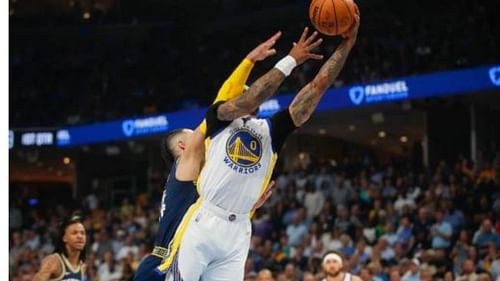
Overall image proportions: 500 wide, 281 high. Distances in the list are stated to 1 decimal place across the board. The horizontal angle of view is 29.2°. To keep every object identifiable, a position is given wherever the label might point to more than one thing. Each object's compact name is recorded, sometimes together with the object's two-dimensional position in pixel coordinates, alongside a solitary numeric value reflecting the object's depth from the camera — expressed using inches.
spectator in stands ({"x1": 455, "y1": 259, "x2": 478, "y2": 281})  475.8
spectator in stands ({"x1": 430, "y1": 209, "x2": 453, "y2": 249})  550.0
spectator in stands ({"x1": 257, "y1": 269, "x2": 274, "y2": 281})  401.4
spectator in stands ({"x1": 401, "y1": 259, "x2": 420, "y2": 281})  496.1
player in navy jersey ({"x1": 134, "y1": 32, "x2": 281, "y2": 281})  215.6
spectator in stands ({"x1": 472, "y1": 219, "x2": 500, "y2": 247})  528.7
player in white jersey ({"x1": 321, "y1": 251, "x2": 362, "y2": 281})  351.6
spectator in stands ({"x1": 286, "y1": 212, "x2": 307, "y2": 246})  655.8
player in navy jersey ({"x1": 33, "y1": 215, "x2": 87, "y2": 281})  285.3
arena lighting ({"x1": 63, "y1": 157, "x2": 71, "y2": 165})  1123.9
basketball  218.2
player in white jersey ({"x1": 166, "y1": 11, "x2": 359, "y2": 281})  212.1
